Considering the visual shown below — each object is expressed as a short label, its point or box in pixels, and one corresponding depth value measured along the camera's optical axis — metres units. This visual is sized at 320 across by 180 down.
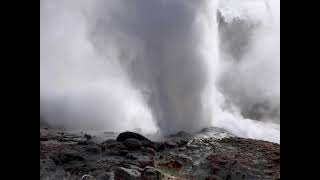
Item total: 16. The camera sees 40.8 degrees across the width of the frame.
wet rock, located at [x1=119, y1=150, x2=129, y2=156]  16.36
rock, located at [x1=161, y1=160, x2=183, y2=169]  15.61
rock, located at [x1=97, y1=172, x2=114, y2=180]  13.20
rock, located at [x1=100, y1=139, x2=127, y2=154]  16.94
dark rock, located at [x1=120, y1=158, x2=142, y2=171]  14.39
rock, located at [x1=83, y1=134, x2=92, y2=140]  19.62
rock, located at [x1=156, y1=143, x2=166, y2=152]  17.62
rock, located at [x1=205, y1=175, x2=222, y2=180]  14.12
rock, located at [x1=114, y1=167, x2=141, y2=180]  13.26
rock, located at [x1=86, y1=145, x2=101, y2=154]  16.72
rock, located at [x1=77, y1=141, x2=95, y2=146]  18.17
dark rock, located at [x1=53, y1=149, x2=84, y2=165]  15.12
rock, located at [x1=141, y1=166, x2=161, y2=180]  13.59
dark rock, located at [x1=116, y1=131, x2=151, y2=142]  18.39
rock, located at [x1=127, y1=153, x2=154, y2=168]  15.14
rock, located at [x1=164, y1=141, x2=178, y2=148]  18.01
